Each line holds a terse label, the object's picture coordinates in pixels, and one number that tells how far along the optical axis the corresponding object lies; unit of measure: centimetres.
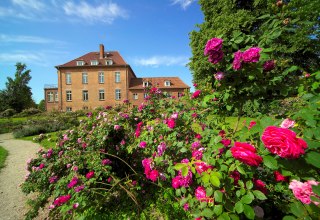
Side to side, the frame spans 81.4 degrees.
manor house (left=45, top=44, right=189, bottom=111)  2914
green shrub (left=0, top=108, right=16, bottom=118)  2731
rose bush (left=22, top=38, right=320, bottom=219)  87
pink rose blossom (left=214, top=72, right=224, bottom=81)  142
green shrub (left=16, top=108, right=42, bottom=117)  2543
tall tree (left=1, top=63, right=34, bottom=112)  3656
